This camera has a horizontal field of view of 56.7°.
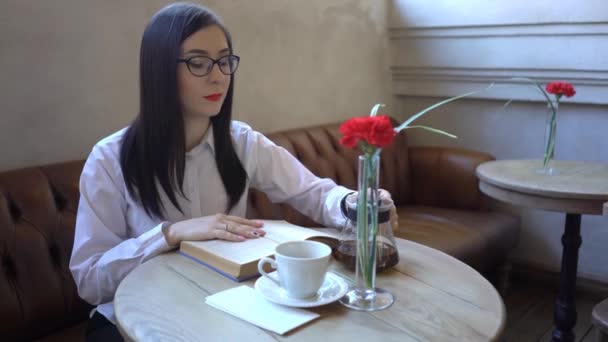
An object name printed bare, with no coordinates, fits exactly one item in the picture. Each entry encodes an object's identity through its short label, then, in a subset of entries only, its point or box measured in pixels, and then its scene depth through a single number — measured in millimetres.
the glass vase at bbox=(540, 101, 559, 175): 2127
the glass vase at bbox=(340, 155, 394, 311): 895
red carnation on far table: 2176
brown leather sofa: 1502
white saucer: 948
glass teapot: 1070
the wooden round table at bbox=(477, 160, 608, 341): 1812
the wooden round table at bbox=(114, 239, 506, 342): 877
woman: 1230
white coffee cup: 926
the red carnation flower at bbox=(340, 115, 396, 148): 811
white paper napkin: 896
